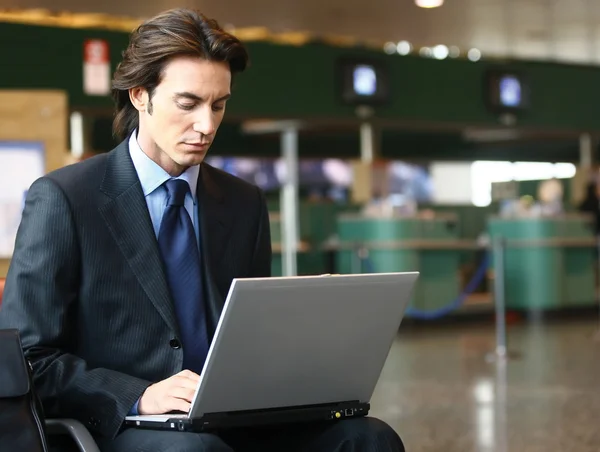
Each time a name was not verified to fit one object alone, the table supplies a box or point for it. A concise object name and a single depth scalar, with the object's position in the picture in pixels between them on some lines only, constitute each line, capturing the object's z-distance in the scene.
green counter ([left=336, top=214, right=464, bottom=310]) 10.76
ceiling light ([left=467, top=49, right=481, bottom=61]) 13.59
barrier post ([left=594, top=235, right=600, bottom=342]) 11.99
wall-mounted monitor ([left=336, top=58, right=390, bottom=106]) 11.45
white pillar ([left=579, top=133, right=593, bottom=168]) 14.62
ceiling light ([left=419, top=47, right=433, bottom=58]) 14.44
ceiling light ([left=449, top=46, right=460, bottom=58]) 13.97
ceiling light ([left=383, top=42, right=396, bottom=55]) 14.67
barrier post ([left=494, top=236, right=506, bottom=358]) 8.23
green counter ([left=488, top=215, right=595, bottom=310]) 11.61
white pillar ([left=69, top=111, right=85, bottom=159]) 11.06
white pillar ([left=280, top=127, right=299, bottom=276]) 11.18
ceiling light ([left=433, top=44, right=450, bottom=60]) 14.47
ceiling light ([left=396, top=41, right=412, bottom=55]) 16.09
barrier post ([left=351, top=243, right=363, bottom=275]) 10.59
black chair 1.75
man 1.99
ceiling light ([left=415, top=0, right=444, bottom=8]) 9.35
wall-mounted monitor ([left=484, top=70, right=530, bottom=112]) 12.56
